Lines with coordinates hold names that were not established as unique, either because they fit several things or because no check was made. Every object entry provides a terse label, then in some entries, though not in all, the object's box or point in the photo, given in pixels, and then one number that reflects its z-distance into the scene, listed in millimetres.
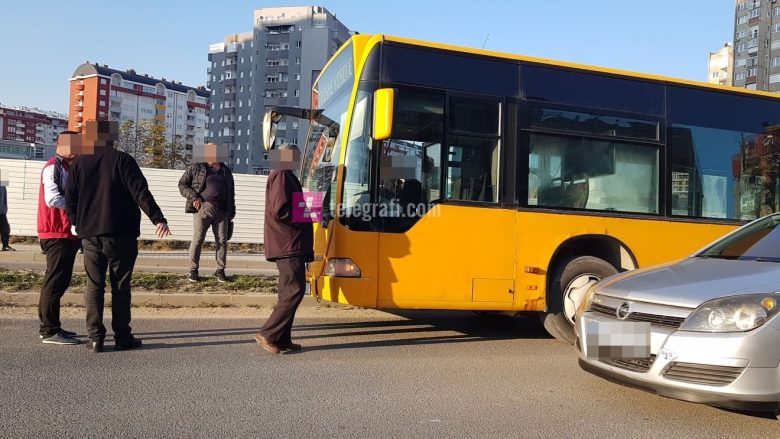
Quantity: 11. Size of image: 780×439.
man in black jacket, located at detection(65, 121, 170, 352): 5227
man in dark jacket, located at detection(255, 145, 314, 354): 5391
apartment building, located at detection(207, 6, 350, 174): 89669
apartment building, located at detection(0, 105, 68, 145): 157750
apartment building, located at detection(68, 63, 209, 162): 120812
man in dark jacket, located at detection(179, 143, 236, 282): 8922
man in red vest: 5449
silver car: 3463
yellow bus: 5789
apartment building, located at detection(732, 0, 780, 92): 85625
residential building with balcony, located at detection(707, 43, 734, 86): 104100
